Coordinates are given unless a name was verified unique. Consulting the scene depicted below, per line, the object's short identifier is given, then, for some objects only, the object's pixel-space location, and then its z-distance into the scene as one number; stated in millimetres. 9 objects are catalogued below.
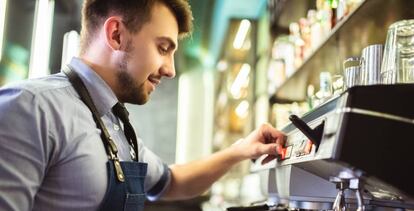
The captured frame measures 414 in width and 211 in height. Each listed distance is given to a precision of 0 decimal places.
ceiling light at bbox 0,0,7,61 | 2381
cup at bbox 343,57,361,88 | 1326
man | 1200
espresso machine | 890
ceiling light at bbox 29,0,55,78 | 2451
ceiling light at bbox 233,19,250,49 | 4906
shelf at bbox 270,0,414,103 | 1536
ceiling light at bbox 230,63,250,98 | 5361
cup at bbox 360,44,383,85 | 1249
